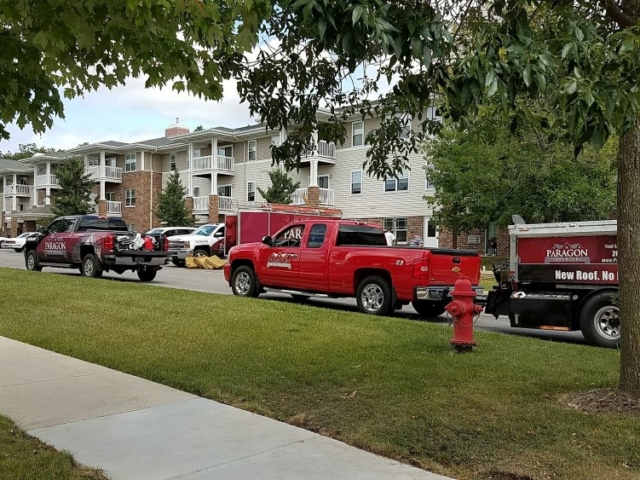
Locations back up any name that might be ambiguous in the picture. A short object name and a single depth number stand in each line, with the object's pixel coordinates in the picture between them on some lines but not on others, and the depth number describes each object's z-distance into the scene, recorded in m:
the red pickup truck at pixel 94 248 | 17.81
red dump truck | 9.11
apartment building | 34.41
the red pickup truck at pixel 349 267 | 11.24
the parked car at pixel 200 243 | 26.89
